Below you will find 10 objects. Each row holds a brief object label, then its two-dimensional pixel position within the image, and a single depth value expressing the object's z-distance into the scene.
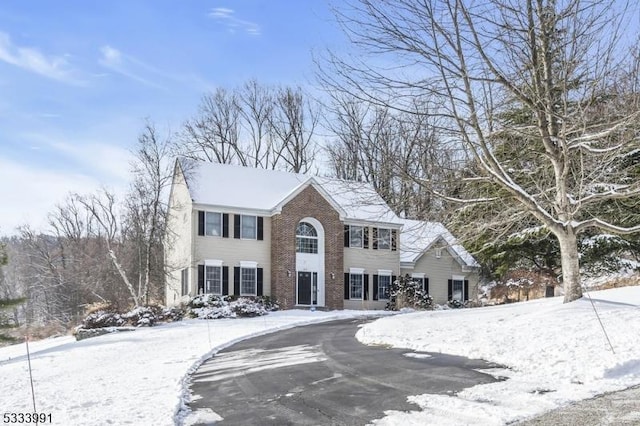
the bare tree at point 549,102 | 12.64
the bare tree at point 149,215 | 32.03
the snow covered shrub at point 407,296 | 32.50
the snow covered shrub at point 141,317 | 23.58
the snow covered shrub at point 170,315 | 24.75
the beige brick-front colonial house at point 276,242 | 29.14
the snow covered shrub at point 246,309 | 26.05
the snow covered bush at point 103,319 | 23.27
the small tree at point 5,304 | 19.98
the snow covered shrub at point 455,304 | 35.19
